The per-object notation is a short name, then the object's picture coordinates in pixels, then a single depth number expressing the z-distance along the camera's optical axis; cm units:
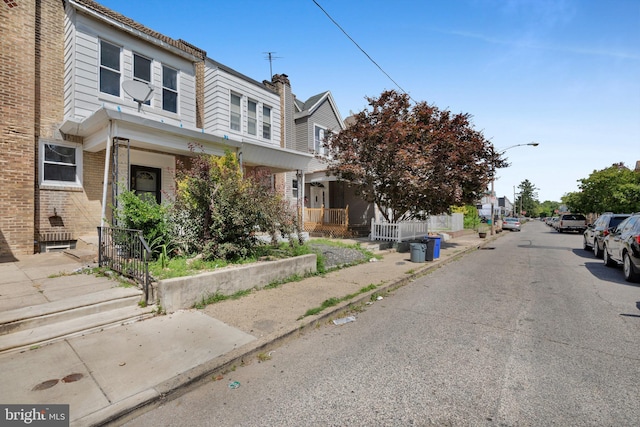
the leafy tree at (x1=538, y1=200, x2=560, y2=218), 13164
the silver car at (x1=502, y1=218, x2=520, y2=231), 3600
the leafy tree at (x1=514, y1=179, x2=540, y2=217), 12569
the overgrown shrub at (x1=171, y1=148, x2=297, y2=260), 668
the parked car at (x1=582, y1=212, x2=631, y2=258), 1241
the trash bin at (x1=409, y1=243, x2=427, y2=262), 1109
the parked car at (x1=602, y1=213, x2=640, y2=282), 801
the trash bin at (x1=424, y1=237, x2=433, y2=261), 1126
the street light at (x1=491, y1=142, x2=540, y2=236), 1495
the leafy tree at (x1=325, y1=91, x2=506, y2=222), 1283
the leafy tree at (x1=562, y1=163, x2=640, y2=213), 2416
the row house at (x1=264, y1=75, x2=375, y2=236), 1669
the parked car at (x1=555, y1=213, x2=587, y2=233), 3234
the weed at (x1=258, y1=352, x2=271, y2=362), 388
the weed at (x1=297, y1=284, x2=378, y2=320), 523
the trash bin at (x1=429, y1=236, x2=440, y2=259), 1166
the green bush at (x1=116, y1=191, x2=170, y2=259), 643
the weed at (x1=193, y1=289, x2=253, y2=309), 540
